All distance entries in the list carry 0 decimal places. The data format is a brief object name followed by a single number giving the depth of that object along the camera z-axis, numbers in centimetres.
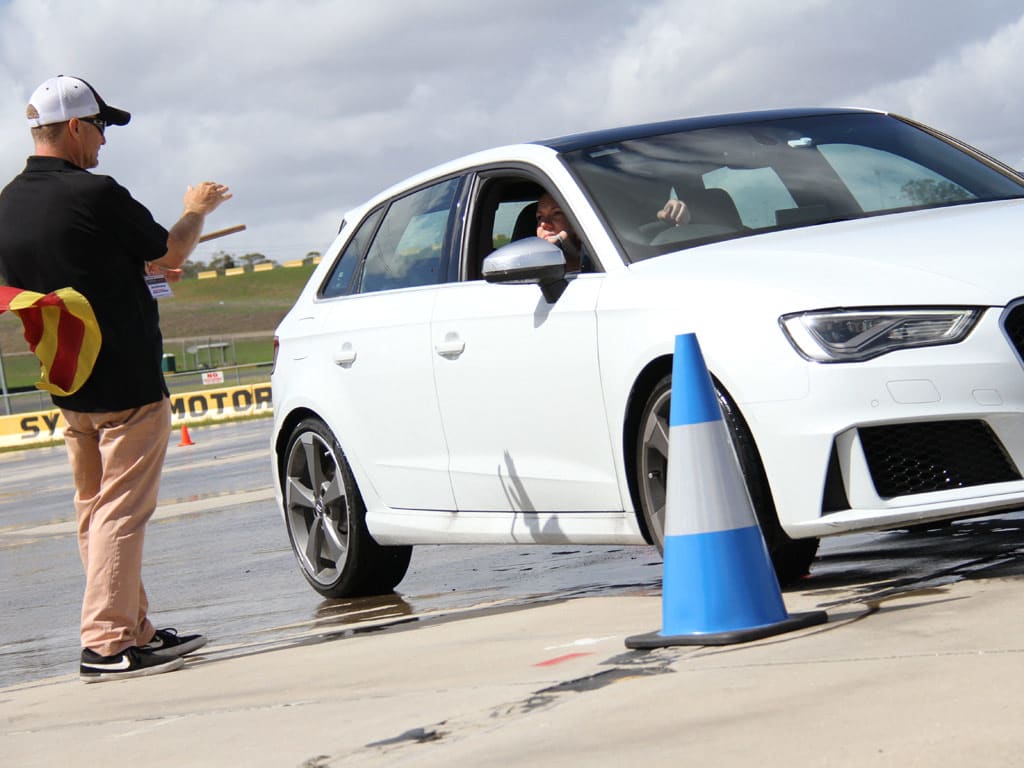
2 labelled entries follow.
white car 981
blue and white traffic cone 900
